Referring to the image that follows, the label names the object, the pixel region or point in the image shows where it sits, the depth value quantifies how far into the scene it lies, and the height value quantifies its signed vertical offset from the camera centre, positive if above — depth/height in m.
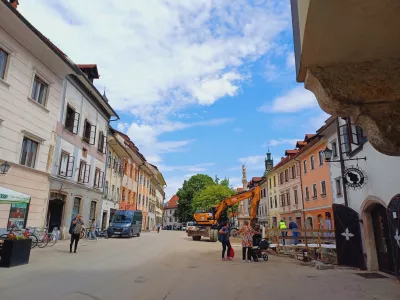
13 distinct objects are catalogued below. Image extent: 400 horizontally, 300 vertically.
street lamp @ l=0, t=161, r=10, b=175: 13.77 +2.30
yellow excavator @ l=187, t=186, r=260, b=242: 19.06 +0.45
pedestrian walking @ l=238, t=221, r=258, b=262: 12.85 -0.68
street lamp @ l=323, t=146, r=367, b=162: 12.11 +2.81
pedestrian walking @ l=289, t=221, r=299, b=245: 16.06 -0.18
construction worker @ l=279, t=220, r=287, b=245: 17.37 -0.11
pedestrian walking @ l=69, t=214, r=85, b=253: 13.32 -0.36
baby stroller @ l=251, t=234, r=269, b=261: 13.07 -1.05
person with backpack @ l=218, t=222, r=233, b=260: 13.50 -0.66
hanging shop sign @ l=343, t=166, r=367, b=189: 10.54 +1.70
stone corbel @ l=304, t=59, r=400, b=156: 3.67 +1.75
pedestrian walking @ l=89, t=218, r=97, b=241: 23.10 -0.90
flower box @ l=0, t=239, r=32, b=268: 9.08 -1.05
